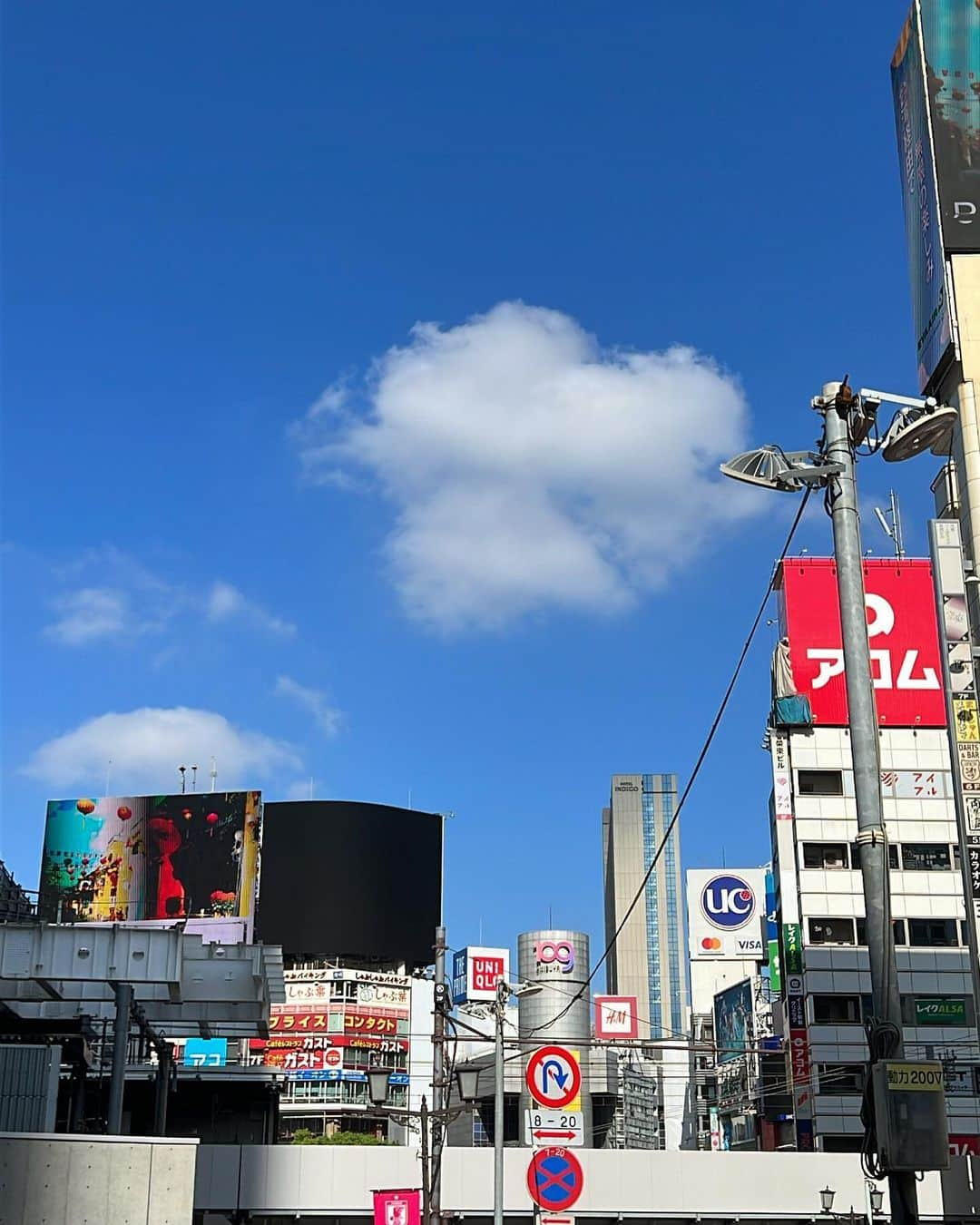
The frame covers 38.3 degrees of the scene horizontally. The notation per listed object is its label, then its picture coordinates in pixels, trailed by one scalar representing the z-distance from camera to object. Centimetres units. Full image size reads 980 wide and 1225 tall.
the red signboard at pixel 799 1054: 6731
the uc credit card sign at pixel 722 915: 11162
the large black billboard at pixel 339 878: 11038
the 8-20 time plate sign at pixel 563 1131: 3269
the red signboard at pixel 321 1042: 11662
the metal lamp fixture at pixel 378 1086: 3253
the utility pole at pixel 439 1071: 3238
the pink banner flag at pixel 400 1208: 3116
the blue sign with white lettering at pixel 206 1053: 8294
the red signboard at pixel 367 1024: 11562
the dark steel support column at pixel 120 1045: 2939
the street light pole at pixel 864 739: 998
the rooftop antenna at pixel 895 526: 8294
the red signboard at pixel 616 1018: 11644
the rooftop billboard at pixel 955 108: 4228
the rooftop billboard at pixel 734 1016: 11700
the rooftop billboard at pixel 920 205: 4153
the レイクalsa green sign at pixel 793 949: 6881
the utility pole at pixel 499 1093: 3200
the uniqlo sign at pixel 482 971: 10445
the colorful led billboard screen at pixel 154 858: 10244
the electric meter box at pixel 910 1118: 955
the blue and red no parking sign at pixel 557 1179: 2373
